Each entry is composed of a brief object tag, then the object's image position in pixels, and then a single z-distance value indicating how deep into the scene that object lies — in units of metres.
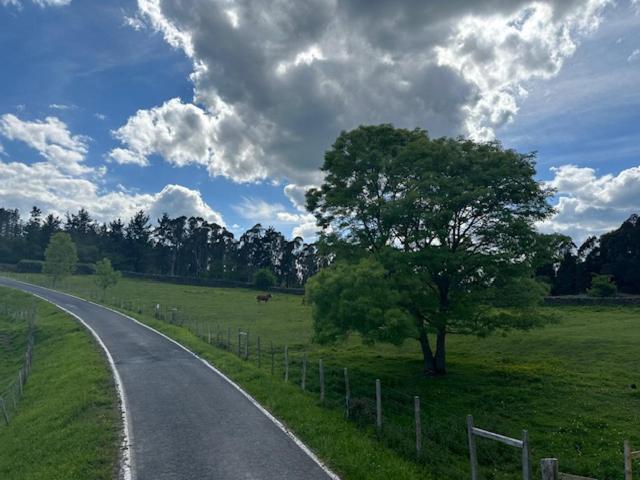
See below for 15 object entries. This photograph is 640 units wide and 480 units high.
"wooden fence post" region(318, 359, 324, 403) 16.92
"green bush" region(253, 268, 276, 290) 95.25
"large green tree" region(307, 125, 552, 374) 22.16
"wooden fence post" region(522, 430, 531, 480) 8.70
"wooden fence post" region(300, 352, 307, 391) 18.76
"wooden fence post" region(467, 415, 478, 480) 10.20
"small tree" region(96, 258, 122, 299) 65.31
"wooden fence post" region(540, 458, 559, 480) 8.27
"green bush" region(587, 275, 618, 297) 54.59
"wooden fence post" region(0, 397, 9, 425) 18.93
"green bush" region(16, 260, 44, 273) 101.19
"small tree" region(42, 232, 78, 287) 70.25
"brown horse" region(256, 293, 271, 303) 69.19
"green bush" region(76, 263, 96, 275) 103.29
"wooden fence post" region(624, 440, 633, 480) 8.03
